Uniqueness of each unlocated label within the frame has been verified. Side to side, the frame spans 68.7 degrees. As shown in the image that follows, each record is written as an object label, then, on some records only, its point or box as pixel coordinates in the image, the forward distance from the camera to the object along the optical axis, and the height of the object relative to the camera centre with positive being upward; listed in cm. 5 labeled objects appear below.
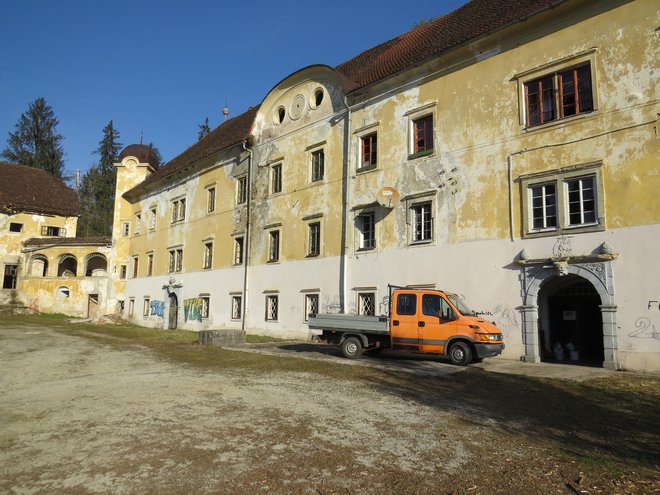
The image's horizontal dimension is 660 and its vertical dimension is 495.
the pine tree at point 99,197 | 5884 +1321
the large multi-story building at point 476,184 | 1312 +443
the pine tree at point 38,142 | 5672 +1897
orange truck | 1283 -56
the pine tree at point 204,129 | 6275 +2285
